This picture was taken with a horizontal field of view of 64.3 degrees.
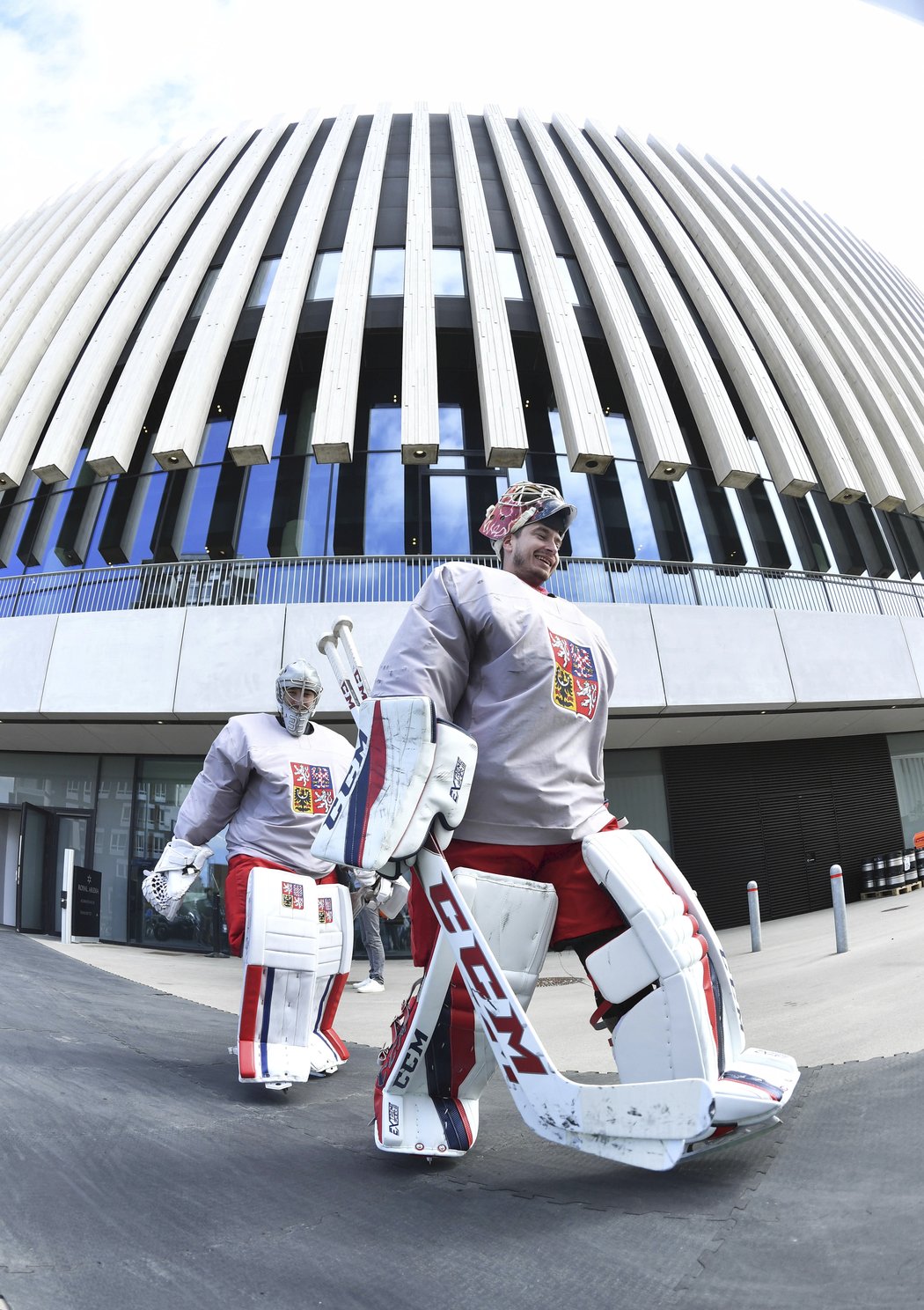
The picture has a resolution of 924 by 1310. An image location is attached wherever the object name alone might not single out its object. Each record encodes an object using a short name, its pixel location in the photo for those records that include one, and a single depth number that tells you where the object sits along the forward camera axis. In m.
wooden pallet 12.75
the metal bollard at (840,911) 6.16
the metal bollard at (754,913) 8.05
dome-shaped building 10.71
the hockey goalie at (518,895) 1.79
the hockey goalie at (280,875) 3.38
